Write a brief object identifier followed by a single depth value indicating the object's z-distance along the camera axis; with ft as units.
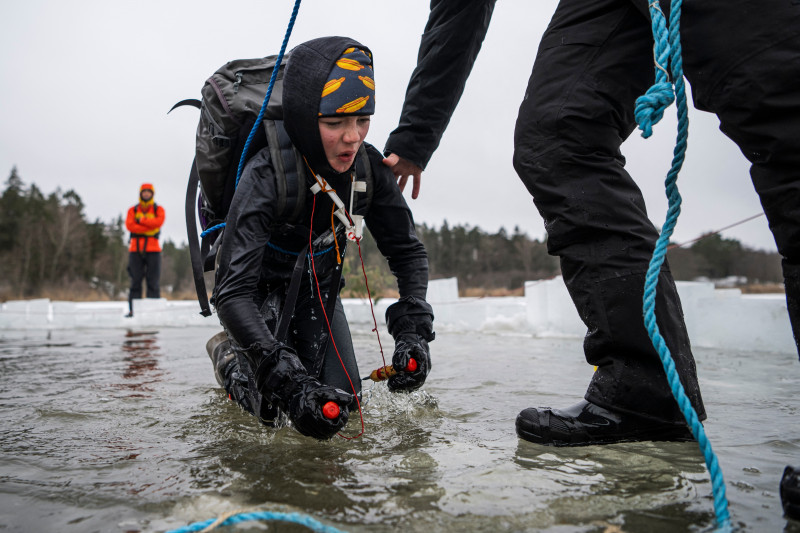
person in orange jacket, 33.42
